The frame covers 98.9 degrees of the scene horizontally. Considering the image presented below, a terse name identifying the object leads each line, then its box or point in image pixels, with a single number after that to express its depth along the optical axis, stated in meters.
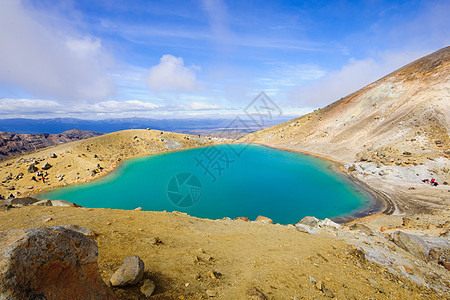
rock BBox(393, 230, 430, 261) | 10.33
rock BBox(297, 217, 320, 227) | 15.21
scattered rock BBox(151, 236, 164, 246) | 7.52
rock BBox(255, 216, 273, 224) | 15.34
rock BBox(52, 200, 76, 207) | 12.79
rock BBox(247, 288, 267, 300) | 5.21
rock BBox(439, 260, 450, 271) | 9.37
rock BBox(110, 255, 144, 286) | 4.18
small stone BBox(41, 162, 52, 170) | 31.69
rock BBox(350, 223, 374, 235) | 12.92
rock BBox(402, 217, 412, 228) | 16.31
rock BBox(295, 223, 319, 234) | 12.47
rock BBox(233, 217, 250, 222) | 15.59
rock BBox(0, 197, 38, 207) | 10.69
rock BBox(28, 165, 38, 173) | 29.97
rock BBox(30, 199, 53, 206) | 11.53
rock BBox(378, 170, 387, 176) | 28.75
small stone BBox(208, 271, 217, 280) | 5.81
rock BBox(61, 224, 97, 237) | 6.56
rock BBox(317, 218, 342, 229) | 14.43
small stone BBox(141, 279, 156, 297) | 4.21
